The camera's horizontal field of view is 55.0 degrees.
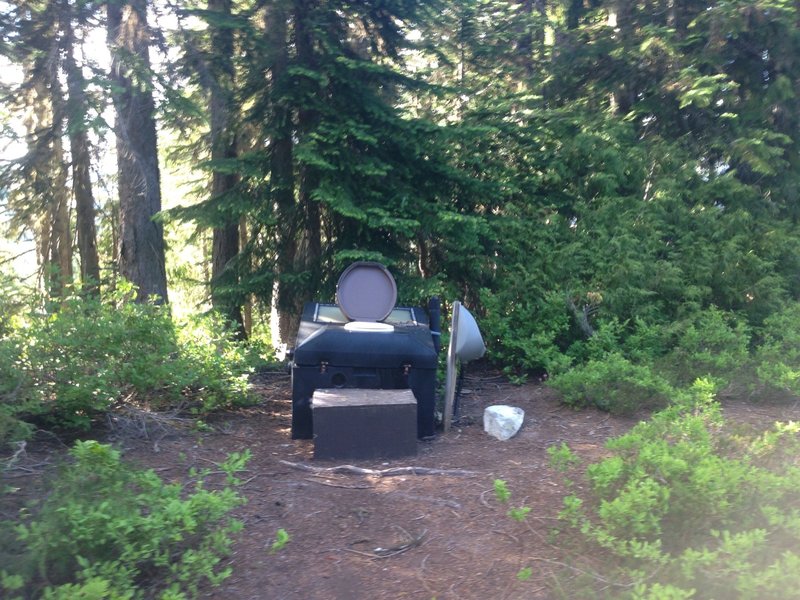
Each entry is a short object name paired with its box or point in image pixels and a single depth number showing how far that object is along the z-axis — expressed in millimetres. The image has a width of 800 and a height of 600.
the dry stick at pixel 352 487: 5303
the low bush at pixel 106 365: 5883
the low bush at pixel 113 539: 3521
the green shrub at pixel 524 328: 8828
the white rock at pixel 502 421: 6648
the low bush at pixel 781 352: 7129
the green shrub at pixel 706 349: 7734
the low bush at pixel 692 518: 3633
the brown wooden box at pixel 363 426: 5789
